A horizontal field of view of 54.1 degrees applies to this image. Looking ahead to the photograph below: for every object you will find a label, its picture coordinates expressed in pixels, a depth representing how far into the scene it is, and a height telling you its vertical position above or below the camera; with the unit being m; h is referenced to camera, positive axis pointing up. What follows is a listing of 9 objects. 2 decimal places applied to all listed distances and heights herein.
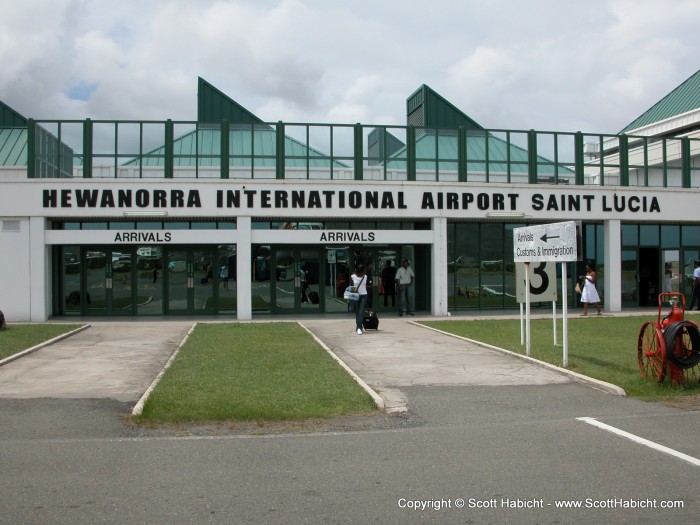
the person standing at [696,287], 23.20 -0.71
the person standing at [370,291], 23.75 -0.78
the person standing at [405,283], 22.66 -0.46
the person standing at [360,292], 17.03 -0.56
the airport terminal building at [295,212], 21.66 +1.89
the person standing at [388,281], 24.34 -0.42
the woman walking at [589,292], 22.12 -0.80
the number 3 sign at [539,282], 13.45 -0.29
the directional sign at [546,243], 11.45 +0.44
